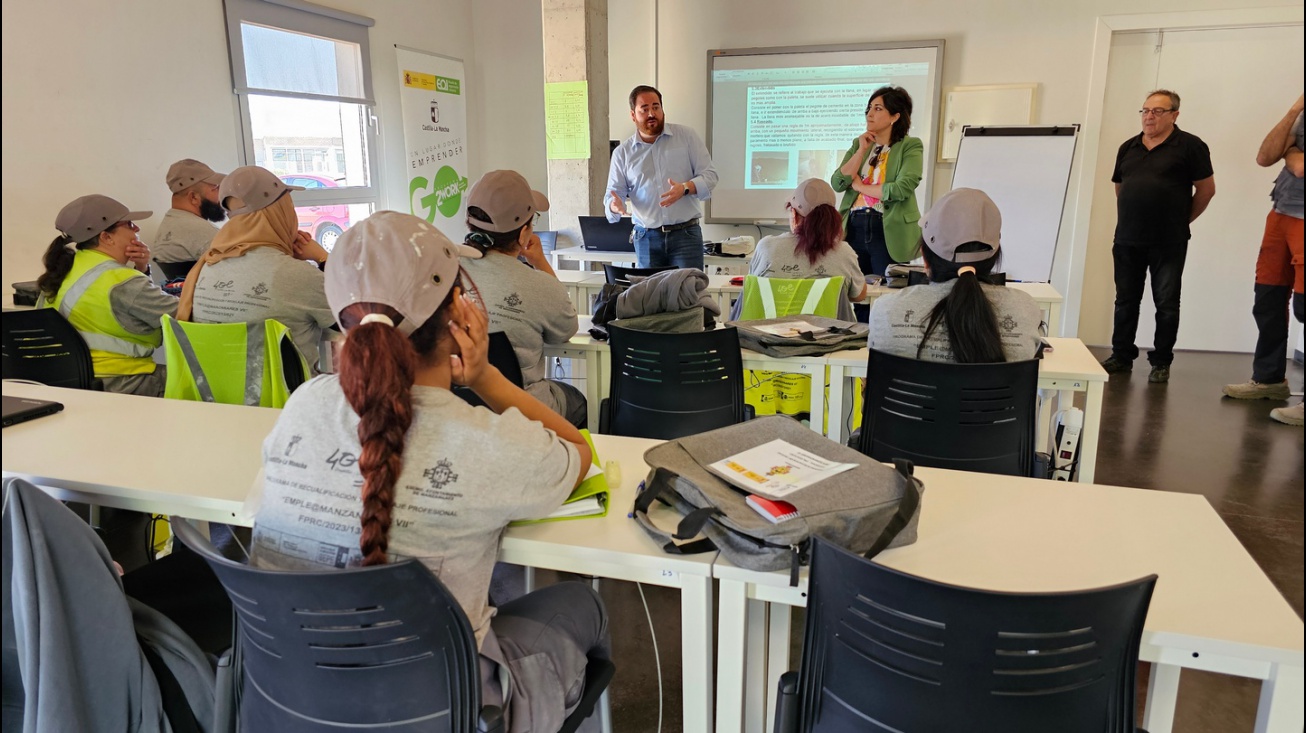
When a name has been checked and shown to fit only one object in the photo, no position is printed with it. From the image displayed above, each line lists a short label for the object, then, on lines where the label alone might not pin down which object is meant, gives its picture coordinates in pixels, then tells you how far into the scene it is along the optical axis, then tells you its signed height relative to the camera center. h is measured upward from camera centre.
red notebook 1.28 -0.47
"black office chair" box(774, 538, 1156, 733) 1.04 -0.57
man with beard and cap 4.11 -0.14
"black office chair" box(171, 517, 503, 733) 1.14 -0.63
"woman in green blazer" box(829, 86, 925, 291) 4.63 +0.04
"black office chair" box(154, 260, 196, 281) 4.08 -0.40
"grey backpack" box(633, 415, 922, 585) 1.26 -0.48
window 5.21 +0.53
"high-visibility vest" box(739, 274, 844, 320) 3.38 -0.42
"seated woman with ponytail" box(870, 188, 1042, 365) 2.23 -0.30
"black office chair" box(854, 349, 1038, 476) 2.12 -0.55
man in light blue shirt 4.73 +0.05
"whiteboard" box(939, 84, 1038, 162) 5.86 +0.54
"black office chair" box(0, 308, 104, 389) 2.81 -0.53
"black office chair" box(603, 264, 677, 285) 4.06 -0.41
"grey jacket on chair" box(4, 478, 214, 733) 1.27 -0.66
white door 5.51 +0.38
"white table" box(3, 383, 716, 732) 1.34 -0.53
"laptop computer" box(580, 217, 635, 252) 5.19 -0.28
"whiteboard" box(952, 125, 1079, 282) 5.72 +0.06
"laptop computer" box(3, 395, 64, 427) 1.90 -0.50
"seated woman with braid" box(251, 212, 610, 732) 1.20 -0.38
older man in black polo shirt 4.91 -0.12
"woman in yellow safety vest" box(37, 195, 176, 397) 2.90 -0.37
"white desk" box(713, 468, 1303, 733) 1.11 -0.54
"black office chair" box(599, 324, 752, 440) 2.56 -0.57
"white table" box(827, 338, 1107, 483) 2.40 -0.53
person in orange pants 4.26 -0.68
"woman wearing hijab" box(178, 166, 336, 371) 2.68 -0.28
